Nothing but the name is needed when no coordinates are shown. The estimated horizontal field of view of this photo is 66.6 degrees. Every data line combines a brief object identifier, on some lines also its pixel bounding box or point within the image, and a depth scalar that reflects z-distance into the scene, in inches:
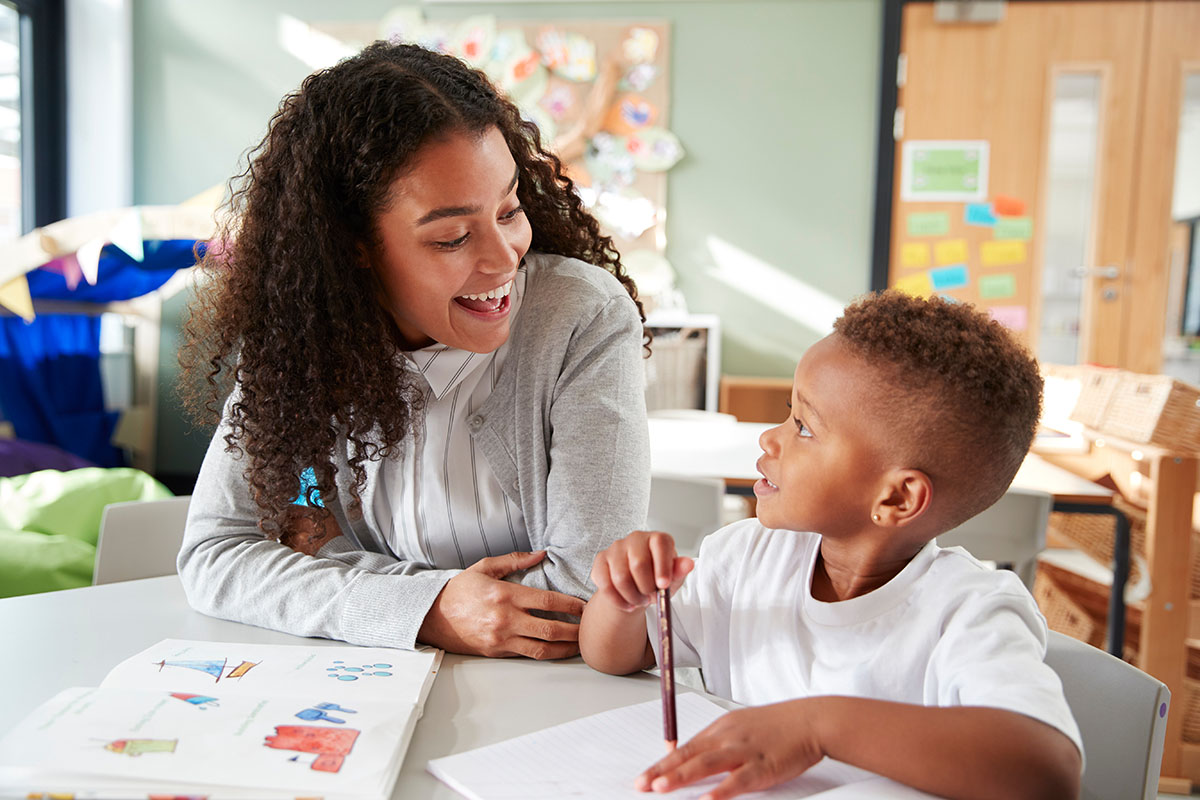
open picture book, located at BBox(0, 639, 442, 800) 24.3
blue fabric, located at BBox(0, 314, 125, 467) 133.6
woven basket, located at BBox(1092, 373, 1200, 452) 85.8
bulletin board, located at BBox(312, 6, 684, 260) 163.5
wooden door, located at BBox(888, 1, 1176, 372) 152.5
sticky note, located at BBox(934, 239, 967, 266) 159.0
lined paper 24.9
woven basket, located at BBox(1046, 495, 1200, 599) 84.3
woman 39.6
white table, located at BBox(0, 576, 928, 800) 29.0
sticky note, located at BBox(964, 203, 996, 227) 157.4
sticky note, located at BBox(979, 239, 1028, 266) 157.4
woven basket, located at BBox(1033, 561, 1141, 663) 91.7
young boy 24.9
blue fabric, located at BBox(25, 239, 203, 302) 127.1
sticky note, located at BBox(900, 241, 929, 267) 160.9
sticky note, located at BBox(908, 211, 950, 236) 159.2
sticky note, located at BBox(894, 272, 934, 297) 161.0
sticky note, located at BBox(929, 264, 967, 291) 159.5
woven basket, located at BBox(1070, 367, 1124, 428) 93.8
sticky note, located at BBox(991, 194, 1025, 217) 156.6
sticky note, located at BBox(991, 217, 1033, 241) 156.4
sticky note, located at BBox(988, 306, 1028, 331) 158.1
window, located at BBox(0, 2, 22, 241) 154.7
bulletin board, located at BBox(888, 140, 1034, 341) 157.2
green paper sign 157.5
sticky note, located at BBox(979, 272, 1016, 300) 158.1
